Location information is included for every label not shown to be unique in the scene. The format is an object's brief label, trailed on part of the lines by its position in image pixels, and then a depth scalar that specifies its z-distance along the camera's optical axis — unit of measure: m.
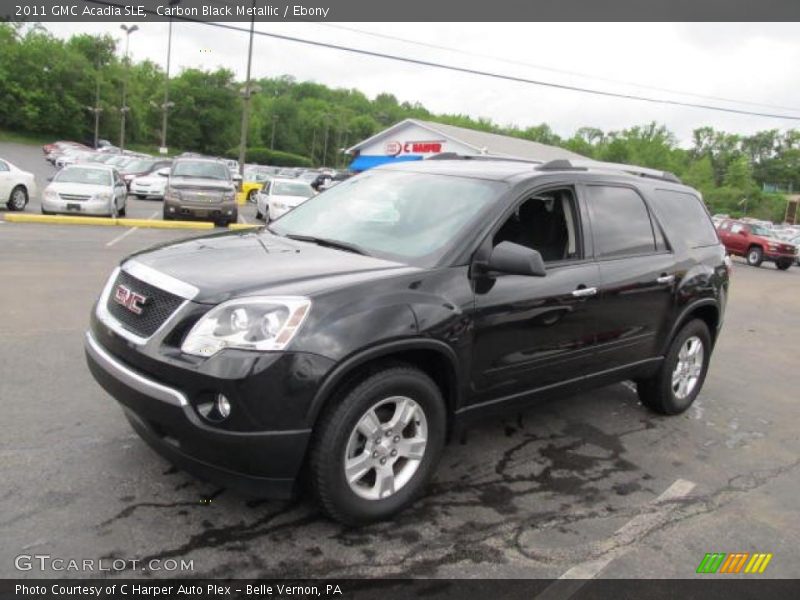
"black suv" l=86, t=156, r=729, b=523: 2.93
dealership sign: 42.28
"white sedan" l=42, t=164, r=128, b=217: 16.11
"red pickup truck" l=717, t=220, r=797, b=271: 25.45
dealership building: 41.00
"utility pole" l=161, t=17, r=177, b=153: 51.71
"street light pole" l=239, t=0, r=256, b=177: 30.57
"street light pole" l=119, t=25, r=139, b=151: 52.12
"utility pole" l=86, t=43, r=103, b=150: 70.98
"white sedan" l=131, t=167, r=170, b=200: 26.73
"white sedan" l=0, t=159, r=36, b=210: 16.55
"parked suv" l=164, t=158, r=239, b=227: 16.95
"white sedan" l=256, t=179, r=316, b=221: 19.68
